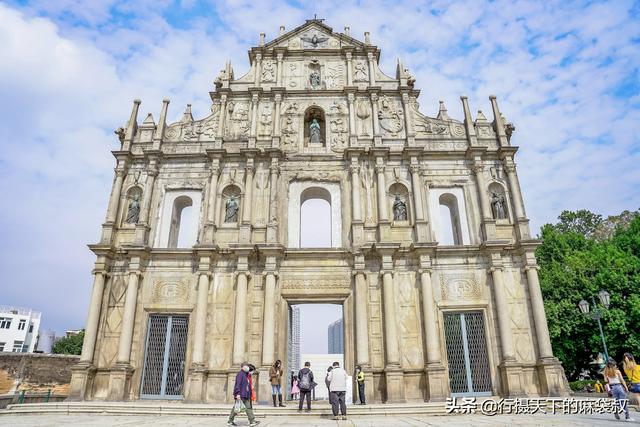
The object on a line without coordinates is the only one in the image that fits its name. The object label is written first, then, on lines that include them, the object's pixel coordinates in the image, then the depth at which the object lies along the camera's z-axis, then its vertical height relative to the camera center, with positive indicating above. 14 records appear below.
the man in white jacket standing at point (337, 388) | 10.38 -0.22
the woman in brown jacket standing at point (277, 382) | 13.12 -0.09
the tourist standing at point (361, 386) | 13.52 -0.23
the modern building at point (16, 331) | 55.03 +5.89
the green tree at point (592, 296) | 21.28 +3.91
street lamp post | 16.27 +2.58
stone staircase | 11.88 -0.78
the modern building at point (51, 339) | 58.33 +5.24
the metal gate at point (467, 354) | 15.07 +0.76
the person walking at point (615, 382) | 9.13 -0.12
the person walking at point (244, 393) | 8.96 -0.28
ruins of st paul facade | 14.99 +4.85
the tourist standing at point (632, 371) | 9.34 +0.10
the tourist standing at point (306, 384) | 12.02 -0.14
